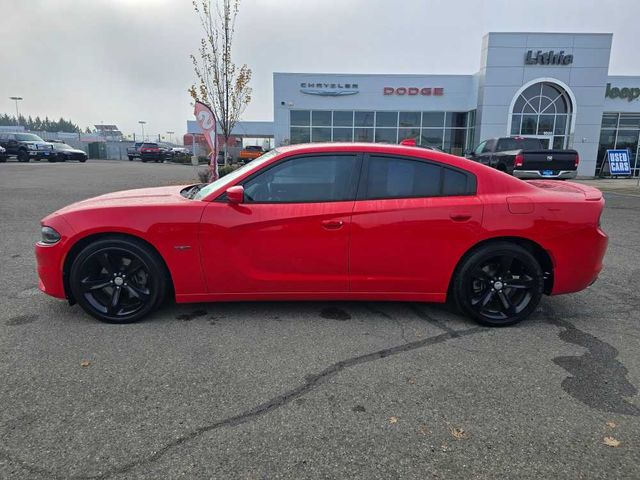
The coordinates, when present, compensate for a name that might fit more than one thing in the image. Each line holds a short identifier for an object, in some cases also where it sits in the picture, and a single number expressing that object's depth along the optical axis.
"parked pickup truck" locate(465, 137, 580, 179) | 13.00
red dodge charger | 3.79
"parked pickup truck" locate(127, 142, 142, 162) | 40.00
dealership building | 22.64
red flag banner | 11.70
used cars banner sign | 20.39
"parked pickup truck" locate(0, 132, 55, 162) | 29.73
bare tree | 13.89
